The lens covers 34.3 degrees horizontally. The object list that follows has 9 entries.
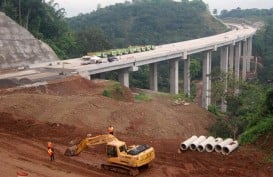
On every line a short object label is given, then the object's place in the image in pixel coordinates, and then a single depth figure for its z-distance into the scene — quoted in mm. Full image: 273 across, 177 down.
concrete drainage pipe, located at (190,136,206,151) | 24359
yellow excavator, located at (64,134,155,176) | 20875
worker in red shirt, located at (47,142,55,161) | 23661
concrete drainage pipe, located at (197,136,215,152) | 24156
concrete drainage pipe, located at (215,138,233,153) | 23875
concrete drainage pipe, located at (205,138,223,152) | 24047
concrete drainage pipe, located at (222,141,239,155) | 23750
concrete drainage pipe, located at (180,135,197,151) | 24438
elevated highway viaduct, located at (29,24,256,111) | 53719
